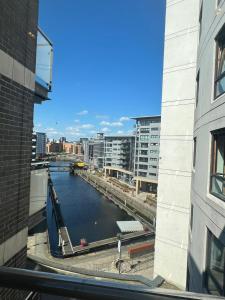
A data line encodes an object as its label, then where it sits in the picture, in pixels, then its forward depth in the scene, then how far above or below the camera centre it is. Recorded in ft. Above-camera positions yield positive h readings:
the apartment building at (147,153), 125.29 -0.71
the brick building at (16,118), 8.26 +1.36
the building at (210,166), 11.95 -0.87
